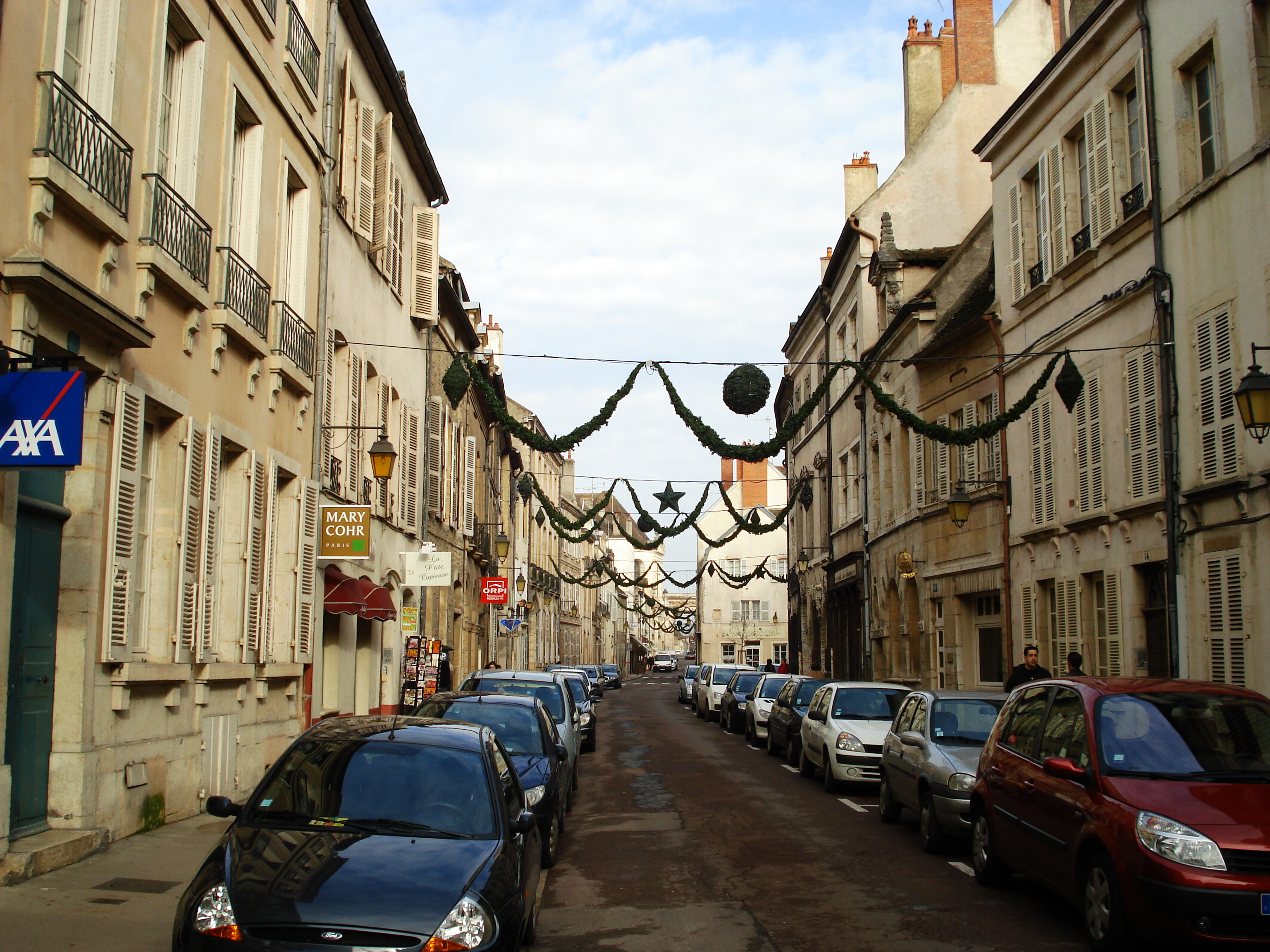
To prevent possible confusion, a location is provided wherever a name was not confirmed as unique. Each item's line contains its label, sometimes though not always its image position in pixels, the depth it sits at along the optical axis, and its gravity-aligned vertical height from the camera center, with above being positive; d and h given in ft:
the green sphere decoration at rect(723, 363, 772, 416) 56.44 +10.81
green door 30.17 -0.69
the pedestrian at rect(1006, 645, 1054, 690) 52.85 -2.11
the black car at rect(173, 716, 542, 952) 17.74 -3.81
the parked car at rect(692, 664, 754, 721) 115.34 -6.43
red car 21.94 -3.70
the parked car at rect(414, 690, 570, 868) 34.53 -3.81
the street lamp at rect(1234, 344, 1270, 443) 38.22 +7.02
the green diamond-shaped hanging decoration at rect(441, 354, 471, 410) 57.47 +11.29
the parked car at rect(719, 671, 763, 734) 96.58 -6.46
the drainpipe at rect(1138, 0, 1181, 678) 50.37 +10.04
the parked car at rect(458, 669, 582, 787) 51.60 -3.07
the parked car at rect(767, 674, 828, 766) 69.26 -5.14
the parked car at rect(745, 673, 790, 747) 82.58 -5.73
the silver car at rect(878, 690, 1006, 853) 35.78 -4.31
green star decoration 85.10 +8.65
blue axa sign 25.86 +4.21
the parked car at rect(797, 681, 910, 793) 53.36 -4.92
